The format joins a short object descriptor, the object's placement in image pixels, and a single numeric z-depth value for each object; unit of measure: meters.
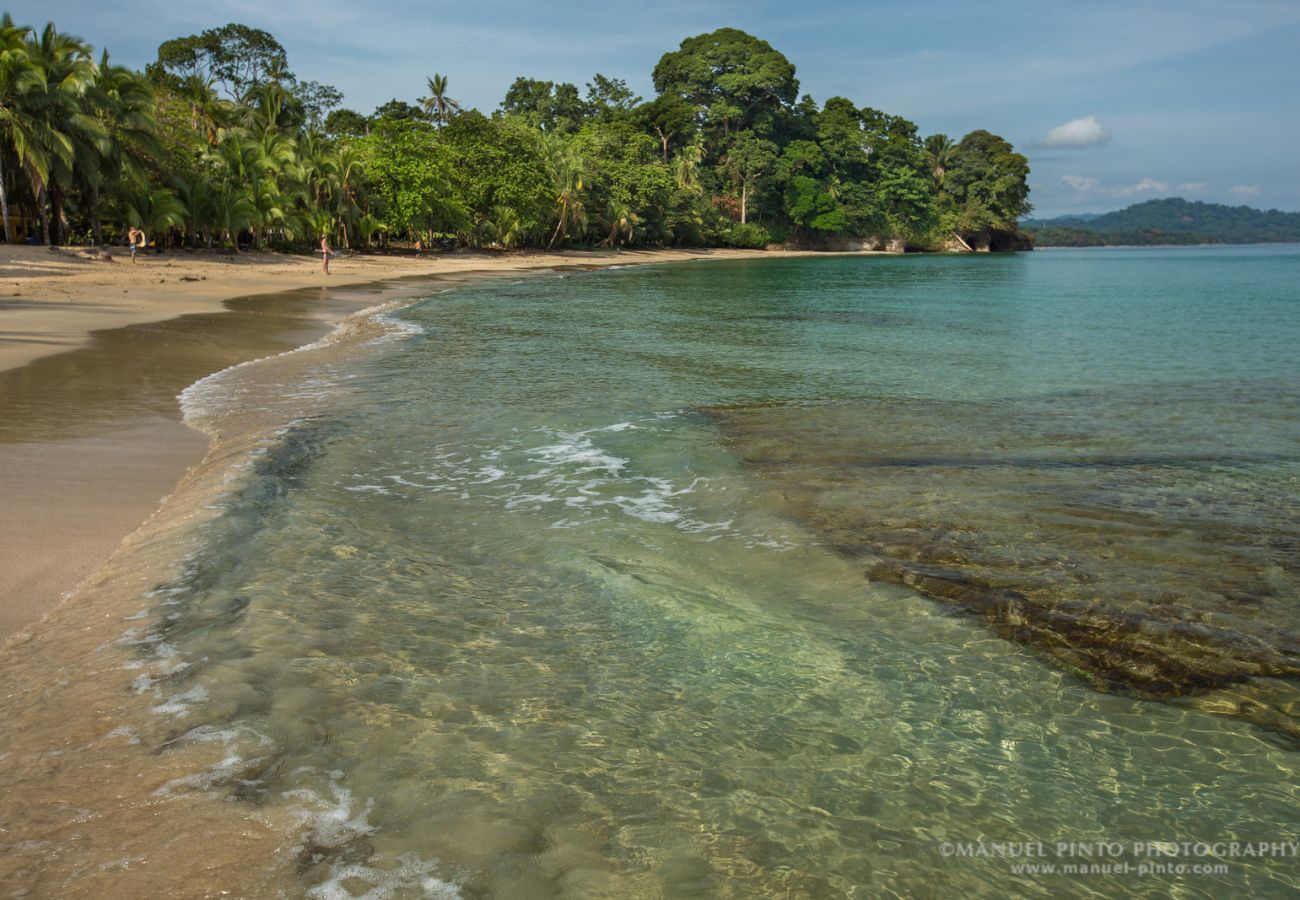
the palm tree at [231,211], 38.19
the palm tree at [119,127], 33.06
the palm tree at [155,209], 35.47
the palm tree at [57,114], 30.61
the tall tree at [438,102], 72.38
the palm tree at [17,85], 29.67
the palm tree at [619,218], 69.62
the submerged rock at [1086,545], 4.14
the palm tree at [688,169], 84.44
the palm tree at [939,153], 116.31
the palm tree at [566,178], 62.34
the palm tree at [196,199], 37.59
